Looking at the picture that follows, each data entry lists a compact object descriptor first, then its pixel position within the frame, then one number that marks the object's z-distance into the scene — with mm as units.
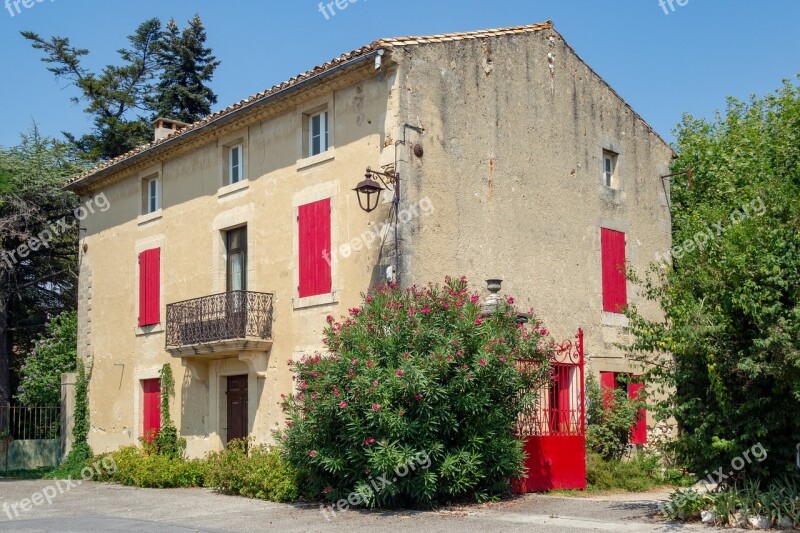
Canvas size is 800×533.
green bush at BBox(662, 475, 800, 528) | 8836
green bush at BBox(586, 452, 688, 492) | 13859
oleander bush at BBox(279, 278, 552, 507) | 11156
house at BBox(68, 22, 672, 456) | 13969
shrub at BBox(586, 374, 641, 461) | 15039
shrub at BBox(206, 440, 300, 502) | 12852
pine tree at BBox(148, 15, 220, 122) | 29344
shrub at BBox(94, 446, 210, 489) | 15828
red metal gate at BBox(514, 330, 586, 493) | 13109
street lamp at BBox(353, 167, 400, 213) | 13188
